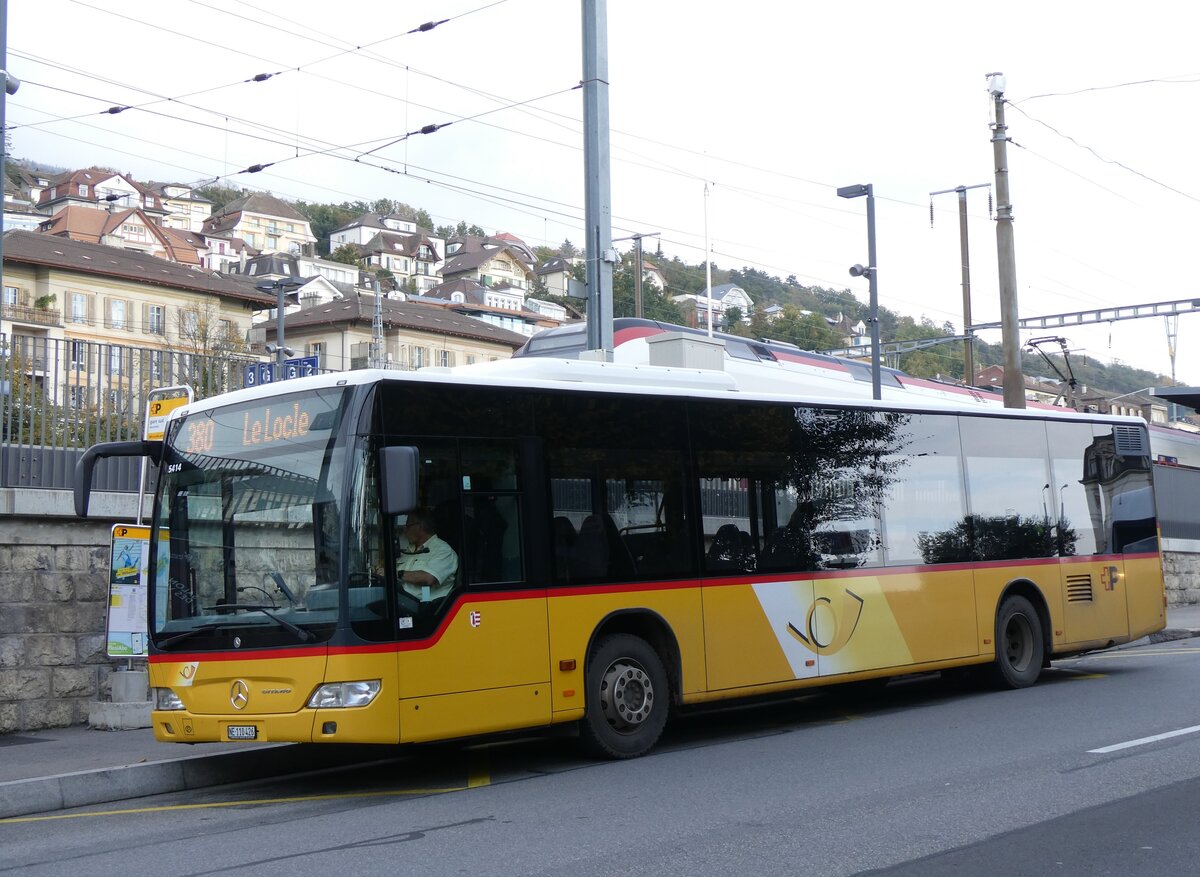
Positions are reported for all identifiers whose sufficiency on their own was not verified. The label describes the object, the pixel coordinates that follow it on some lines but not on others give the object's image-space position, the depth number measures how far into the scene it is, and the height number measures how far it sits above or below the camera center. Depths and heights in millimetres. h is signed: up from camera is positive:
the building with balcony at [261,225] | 152000 +39751
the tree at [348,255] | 152750 +36011
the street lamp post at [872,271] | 24531 +5218
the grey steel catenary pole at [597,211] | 15227 +3965
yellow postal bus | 9023 +125
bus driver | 9156 +70
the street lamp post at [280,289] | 38288 +8184
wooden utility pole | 22469 +4290
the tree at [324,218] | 172125 +45354
